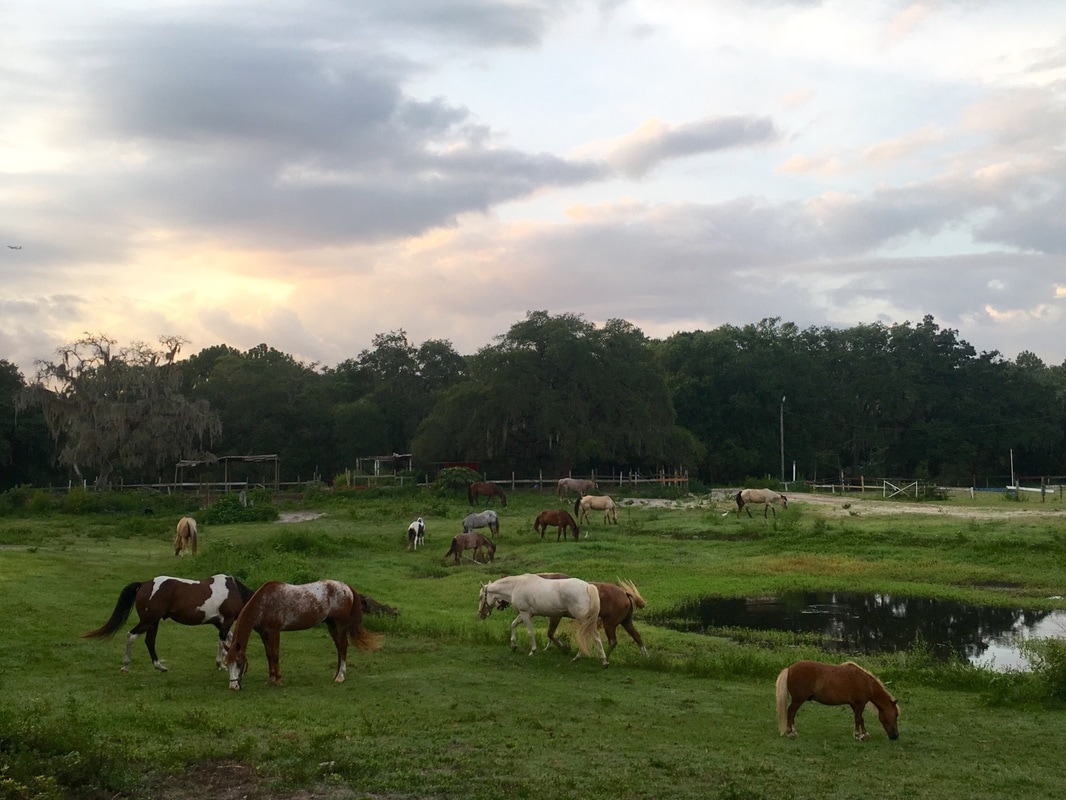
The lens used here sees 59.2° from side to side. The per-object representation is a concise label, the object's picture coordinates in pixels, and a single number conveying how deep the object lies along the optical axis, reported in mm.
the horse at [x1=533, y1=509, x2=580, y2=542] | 32625
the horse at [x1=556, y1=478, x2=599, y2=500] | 50781
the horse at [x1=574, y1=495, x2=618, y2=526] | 38625
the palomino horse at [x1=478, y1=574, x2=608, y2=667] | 14398
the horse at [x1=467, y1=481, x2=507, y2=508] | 47831
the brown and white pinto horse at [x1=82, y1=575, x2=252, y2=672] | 13117
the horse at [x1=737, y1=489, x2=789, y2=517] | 39603
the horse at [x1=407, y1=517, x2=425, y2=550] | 30694
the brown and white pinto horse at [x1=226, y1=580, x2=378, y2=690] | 12234
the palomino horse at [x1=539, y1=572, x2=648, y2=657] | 14875
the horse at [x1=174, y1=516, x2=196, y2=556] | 26969
